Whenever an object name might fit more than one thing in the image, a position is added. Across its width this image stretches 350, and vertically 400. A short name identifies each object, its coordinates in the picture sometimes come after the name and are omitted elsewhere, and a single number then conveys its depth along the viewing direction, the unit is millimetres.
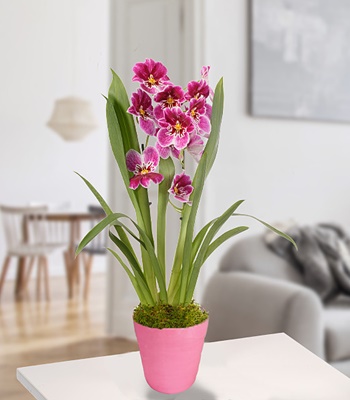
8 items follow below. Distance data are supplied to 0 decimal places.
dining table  5152
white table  1111
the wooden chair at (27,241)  5129
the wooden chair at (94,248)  5113
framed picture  3605
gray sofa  2332
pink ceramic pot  1073
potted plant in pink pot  1065
